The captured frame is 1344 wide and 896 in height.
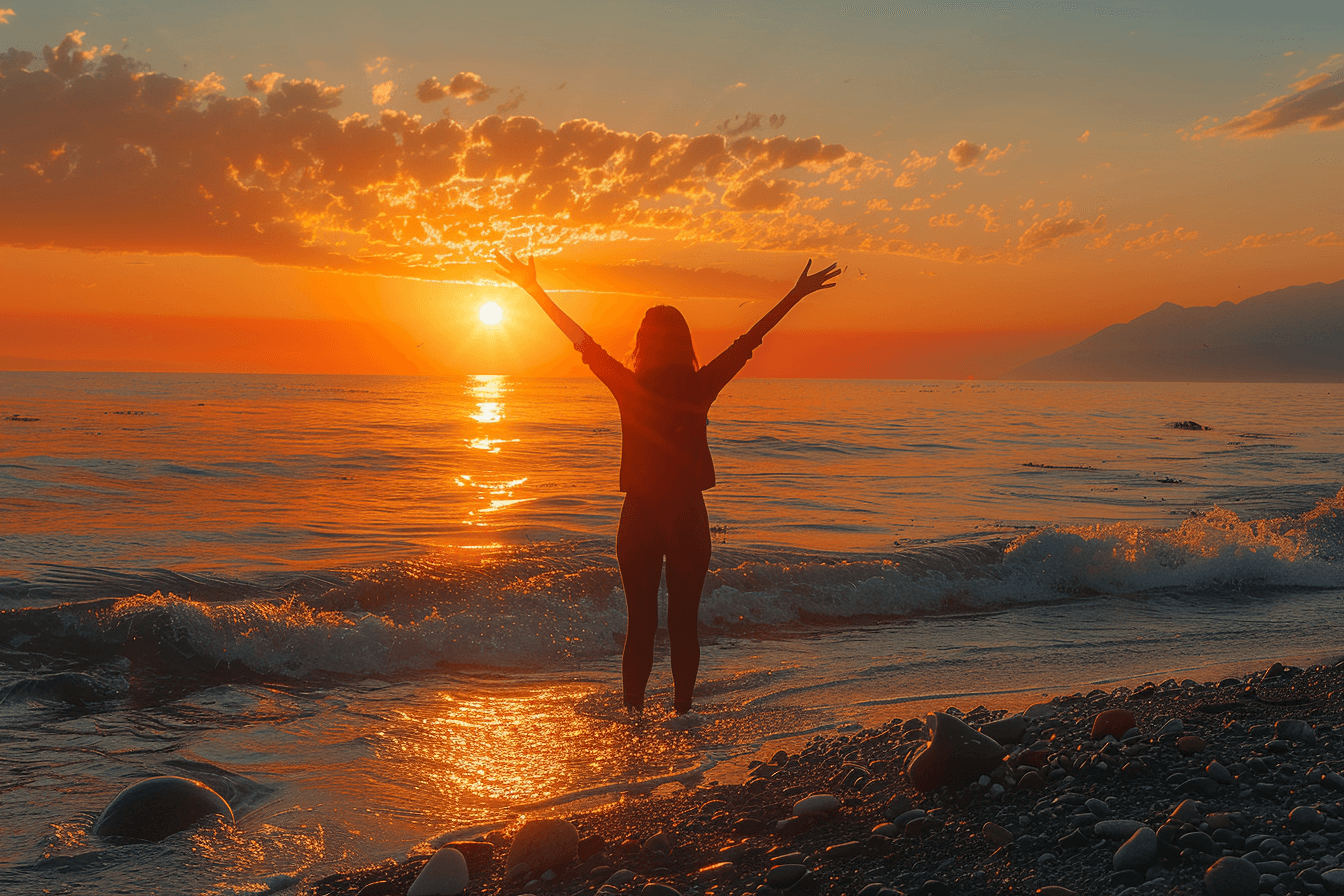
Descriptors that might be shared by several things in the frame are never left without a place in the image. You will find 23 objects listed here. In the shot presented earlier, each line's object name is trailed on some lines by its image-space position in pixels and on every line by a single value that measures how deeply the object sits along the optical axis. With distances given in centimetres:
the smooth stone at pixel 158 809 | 429
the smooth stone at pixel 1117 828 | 334
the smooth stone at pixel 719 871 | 354
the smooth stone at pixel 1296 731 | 425
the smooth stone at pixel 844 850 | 357
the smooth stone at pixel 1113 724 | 462
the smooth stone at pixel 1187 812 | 339
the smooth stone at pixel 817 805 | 405
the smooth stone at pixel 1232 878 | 280
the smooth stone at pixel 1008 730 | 464
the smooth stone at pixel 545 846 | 383
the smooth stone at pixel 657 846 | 386
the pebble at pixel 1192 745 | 416
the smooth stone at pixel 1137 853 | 311
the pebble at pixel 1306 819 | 325
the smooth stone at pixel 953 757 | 412
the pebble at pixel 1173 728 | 446
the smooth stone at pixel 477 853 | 393
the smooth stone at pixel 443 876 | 367
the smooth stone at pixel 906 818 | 380
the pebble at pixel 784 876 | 334
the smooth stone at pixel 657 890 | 332
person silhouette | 516
